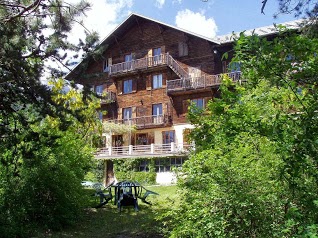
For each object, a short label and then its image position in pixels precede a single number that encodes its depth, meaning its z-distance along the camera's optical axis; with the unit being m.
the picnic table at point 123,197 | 11.04
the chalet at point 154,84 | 23.49
